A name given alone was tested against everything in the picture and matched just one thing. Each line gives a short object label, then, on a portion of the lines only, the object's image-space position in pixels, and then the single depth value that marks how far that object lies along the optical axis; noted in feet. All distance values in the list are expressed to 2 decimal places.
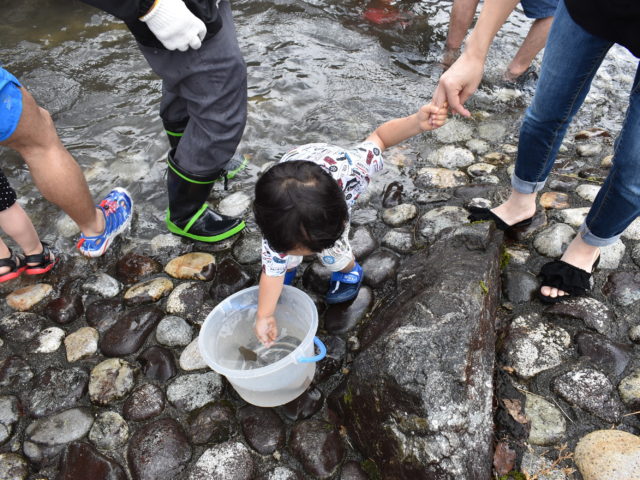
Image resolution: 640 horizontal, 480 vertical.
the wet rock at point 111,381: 6.78
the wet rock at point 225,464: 5.98
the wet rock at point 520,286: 7.62
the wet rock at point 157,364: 7.04
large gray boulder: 5.29
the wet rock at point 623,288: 7.47
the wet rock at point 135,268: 8.59
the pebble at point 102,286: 8.31
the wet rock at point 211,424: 6.34
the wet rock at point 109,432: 6.34
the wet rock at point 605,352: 6.57
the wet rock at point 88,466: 6.00
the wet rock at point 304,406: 6.55
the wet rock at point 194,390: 6.71
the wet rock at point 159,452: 6.07
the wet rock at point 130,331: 7.38
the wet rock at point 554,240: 8.28
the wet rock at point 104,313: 7.81
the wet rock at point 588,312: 7.07
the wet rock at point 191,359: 7.14
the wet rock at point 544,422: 5.92
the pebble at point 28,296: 8.18
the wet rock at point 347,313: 7.55
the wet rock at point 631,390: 6.18
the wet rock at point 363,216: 9.45
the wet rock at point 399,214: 9.33
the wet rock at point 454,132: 11.76
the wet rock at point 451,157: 10.87
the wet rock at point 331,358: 6.98
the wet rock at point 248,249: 8.82
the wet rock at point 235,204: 9.96
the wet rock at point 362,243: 8.71
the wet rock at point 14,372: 7.07
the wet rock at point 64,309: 7.88
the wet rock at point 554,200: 9.32
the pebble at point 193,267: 8.51
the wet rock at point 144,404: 6.59
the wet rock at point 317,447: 6.00
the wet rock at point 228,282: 8.21
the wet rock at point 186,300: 7.89
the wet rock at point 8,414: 6.45
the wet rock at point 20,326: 7.68
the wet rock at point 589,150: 10.81
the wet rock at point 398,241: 8.76
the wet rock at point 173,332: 7.45
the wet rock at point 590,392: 6.13
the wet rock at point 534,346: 6.63
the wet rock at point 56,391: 6.74
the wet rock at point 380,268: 8.18
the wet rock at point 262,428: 6.26
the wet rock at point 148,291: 8.06
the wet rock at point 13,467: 6.06
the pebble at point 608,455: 5.37
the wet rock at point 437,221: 8.84
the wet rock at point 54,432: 6.29
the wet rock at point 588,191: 9.44
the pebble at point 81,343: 7.36
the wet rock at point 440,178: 10.23
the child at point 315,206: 5.48
